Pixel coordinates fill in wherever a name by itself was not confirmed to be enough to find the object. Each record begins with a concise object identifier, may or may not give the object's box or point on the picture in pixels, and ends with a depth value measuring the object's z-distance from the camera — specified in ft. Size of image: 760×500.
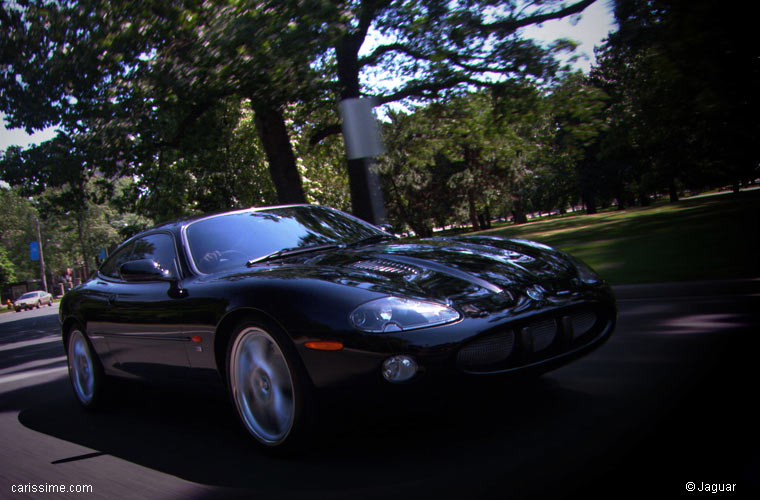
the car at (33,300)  133.18
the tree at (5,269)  209.97
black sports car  9.35
